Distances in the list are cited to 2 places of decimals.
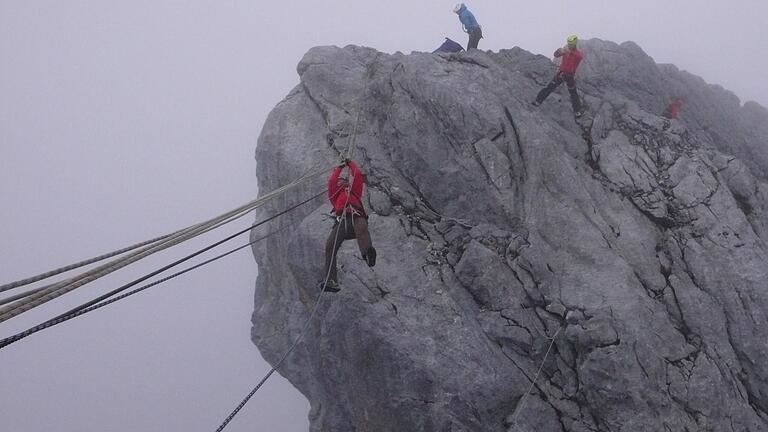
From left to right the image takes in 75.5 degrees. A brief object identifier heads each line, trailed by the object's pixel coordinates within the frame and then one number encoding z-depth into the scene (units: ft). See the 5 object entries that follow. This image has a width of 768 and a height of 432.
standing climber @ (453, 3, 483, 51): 61.26
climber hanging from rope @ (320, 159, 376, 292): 35.47
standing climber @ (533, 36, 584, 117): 51.31
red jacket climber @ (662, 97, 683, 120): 59.88
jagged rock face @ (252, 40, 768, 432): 37.37
